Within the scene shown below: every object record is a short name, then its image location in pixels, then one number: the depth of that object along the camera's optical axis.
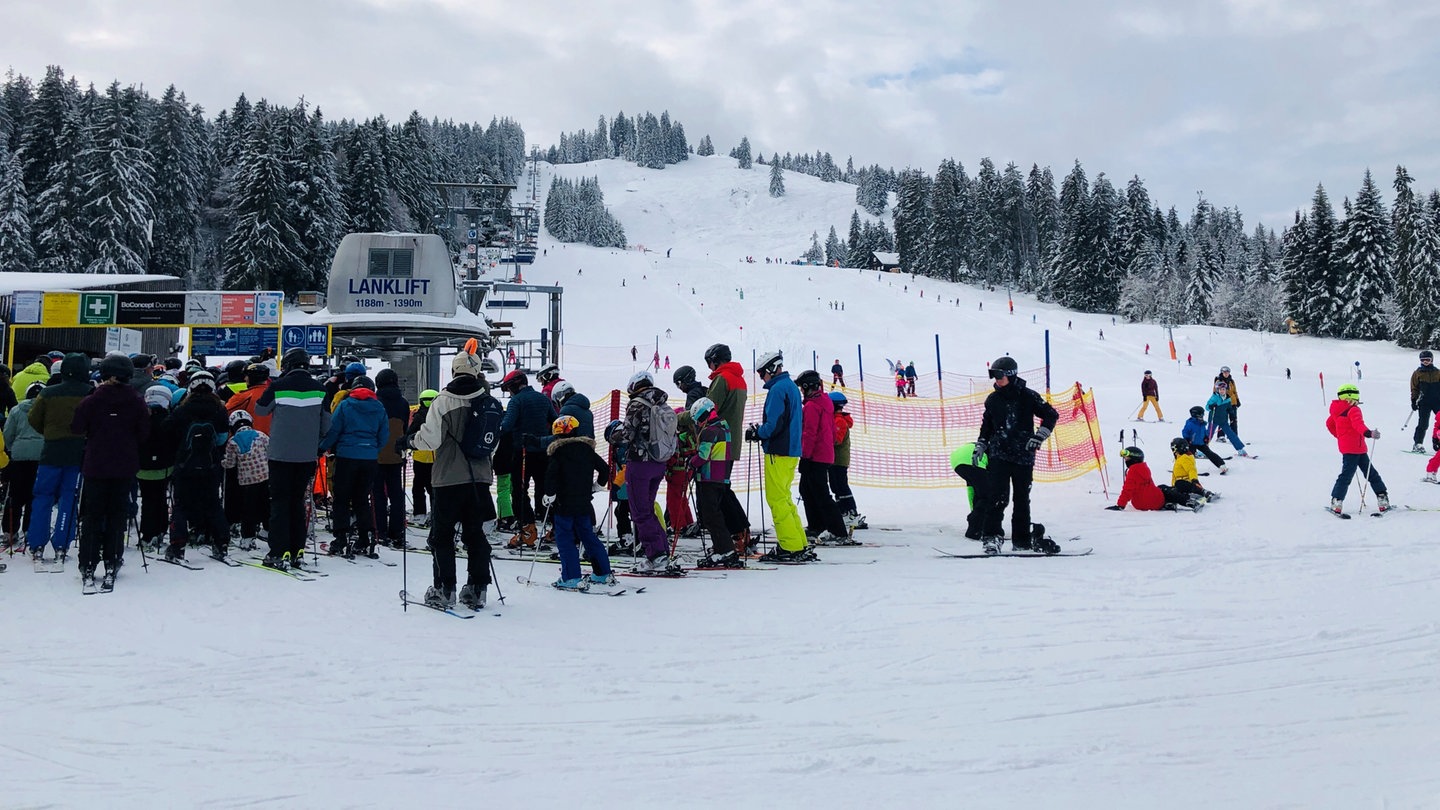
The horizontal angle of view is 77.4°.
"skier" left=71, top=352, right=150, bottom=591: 6.75
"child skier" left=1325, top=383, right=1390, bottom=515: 10.29
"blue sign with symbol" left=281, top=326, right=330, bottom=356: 17.39
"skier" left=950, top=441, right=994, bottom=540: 9.46
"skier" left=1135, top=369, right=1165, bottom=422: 21.62
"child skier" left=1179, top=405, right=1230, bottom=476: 14.15
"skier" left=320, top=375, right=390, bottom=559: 7.89
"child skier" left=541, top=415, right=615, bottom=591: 6.96
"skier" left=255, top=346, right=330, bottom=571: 7.53
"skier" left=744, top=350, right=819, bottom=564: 8.34
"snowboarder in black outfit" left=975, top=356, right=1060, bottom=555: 8.55
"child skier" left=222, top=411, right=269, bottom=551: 8.27
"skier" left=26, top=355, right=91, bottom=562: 7.22
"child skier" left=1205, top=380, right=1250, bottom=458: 15.50
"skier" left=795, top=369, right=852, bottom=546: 9.19
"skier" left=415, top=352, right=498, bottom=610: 6.41
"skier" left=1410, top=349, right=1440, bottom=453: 14.72
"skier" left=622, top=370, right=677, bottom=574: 7.38
